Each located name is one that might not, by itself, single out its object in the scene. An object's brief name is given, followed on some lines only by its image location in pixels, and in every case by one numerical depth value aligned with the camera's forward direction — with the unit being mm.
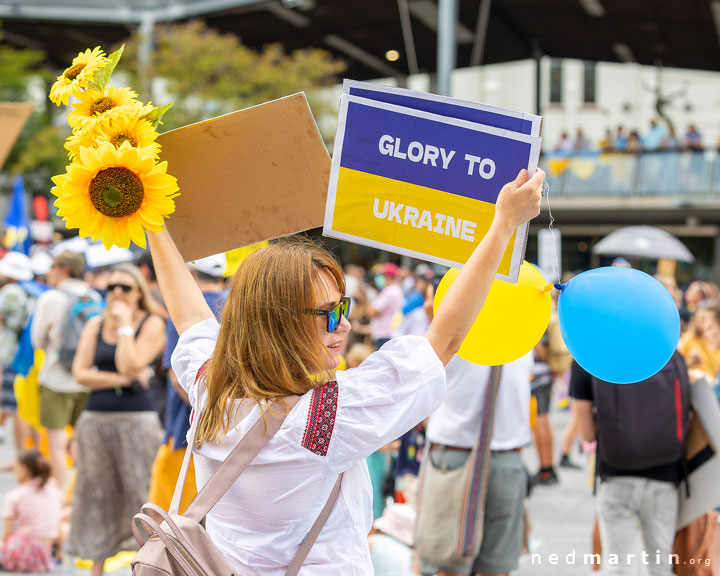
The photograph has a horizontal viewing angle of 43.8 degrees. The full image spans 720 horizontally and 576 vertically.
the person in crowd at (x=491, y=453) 4387
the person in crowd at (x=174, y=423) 4543
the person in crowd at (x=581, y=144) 24766
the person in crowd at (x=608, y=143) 23984
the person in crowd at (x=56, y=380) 6965
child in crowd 5598
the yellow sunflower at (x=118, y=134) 2117
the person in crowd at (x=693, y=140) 23281
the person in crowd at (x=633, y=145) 23562
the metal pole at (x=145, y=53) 21672
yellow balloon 2473
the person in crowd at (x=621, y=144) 23734
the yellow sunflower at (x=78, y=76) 2184
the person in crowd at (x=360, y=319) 14099
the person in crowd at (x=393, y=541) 4820
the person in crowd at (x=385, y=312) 13398
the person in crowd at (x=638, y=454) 4000
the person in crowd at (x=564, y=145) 25072
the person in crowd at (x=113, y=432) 5238
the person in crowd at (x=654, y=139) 23547
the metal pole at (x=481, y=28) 22455
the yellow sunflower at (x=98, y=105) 2158
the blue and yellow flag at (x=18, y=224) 9852
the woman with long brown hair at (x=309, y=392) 1820
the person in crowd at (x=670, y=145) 23453
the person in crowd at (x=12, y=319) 7996
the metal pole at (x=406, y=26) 18422
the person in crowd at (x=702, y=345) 6589
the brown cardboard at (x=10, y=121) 4477
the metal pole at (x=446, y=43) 16672
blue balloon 2172
